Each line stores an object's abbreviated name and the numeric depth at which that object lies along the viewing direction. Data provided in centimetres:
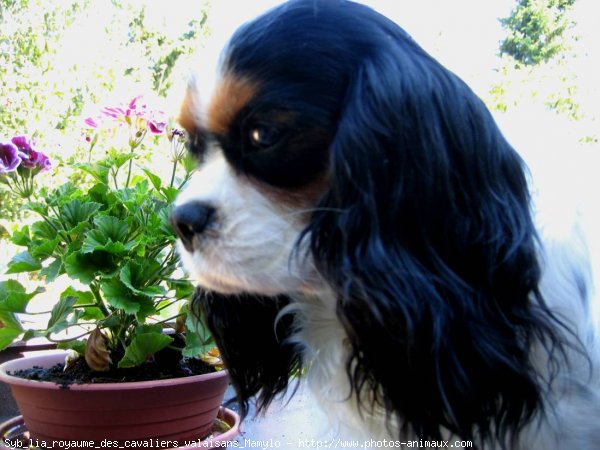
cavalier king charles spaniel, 31
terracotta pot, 44
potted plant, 45
